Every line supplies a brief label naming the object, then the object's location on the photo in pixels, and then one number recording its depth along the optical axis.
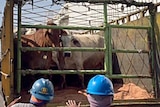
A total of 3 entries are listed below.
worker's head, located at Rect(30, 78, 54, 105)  3.00
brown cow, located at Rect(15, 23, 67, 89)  6.29
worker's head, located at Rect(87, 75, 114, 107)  2.56
